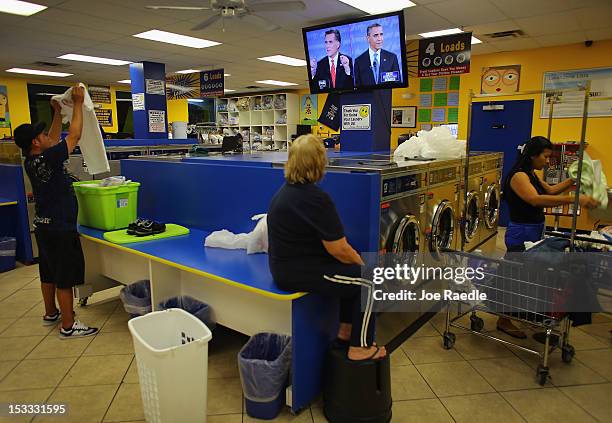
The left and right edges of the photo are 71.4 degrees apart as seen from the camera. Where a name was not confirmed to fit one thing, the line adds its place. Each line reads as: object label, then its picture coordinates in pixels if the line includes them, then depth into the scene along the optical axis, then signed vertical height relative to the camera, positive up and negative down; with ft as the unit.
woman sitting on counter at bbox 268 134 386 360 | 6.86 -1.75
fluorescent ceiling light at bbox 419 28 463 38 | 20.63 +5.16
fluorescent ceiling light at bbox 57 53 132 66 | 27.71 +5.26
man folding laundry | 9.78 -1.59
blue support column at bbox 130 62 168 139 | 27.91 +2.73
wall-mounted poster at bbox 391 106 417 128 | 27.69 +1.36
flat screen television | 13.56 +2.79
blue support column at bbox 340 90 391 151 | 15.06 +0.40
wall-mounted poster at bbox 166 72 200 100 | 32.99 +4.14
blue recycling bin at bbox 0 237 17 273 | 15.95 -4.24
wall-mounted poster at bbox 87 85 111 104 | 41.50 +4.31
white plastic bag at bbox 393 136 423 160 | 12.35 -0.32
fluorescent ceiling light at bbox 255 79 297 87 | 37.68 +5.06
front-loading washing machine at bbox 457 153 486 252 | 12.71 -2.08
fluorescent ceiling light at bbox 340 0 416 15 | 16.51 +5.21
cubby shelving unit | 43.19 +2.16
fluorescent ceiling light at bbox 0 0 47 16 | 16.94 +5.32
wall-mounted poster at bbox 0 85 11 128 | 36.22 +2.59
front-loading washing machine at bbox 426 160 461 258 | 10.84 -1.72
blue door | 22.40 +0.56
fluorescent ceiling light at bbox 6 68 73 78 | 33.16 +5.25
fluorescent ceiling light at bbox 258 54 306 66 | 27.32 +5.11
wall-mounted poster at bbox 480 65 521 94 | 24.70 +3.42
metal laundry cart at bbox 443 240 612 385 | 8.38 -3.16
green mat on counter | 10.29 -2.41
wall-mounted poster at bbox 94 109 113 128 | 42.42 +2.16
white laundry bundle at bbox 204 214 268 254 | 9.25 -2.26
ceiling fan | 13.52 +4.17
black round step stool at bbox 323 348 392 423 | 7.02 -4.15
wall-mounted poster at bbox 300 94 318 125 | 42.27 +2.81
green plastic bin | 11.22 -1.76
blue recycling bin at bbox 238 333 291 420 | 7.29 -4.17
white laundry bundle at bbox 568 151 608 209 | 8.85 -0.92
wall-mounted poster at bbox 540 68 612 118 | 22.07 +2.63
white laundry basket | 6.39 -3.69
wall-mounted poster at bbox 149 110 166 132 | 28.14 +1.16
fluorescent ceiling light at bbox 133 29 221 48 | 21.30 +5.17
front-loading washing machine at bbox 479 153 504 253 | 14.62 -2.12
